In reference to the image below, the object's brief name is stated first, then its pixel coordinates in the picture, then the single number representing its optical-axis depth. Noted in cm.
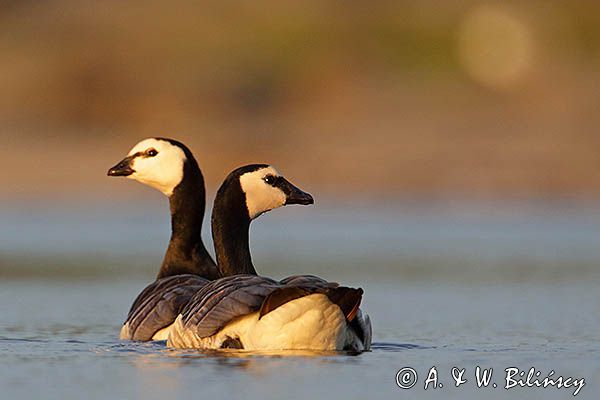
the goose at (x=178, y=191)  2523
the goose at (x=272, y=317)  1933
